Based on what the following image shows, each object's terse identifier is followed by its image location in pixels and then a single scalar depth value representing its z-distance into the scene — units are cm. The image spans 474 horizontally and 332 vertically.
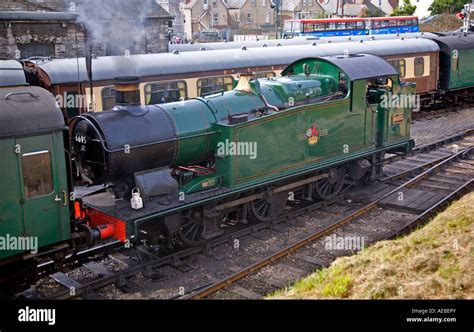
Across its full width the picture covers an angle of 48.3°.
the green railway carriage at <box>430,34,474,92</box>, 2270
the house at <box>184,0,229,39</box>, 7344
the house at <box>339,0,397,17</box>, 6882
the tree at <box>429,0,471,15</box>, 5500
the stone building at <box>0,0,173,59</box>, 2119
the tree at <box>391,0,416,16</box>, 5225
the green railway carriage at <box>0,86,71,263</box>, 647
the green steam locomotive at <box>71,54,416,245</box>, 800
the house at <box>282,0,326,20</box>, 7850
